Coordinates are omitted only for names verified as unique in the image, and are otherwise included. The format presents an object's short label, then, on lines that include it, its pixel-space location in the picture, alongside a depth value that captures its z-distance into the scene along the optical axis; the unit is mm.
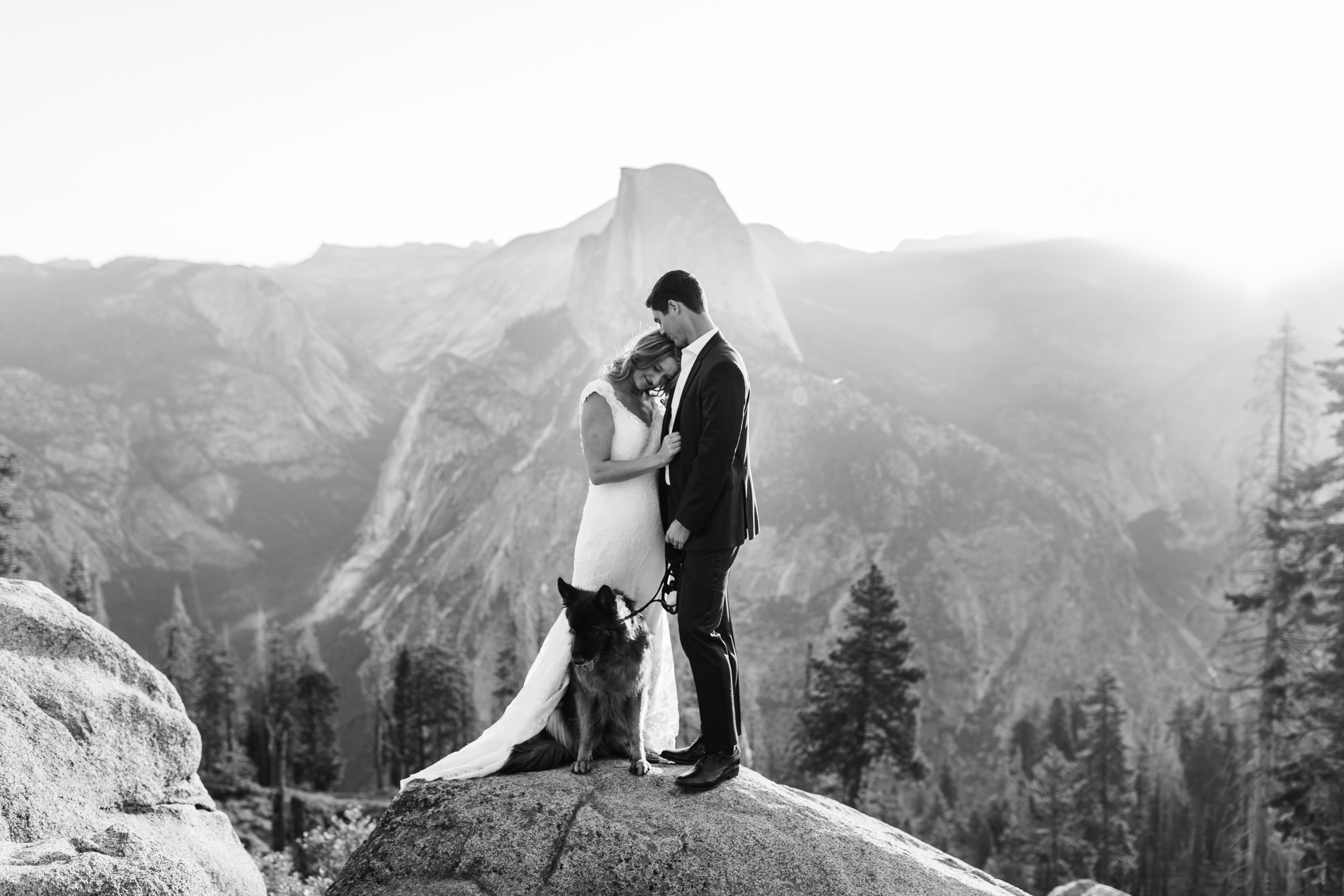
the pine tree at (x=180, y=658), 44438
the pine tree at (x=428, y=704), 47469
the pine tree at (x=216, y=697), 47250
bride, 6145
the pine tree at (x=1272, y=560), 18469
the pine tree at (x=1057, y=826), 32781
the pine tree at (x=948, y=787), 56219
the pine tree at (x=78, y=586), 40062
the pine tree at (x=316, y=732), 48188
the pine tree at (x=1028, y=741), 57656
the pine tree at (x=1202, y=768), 42469
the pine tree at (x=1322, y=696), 16594
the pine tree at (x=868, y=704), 23844
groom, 5695
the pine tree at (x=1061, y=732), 55969
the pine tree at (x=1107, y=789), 34625
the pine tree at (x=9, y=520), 24312
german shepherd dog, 5586
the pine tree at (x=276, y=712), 42625
